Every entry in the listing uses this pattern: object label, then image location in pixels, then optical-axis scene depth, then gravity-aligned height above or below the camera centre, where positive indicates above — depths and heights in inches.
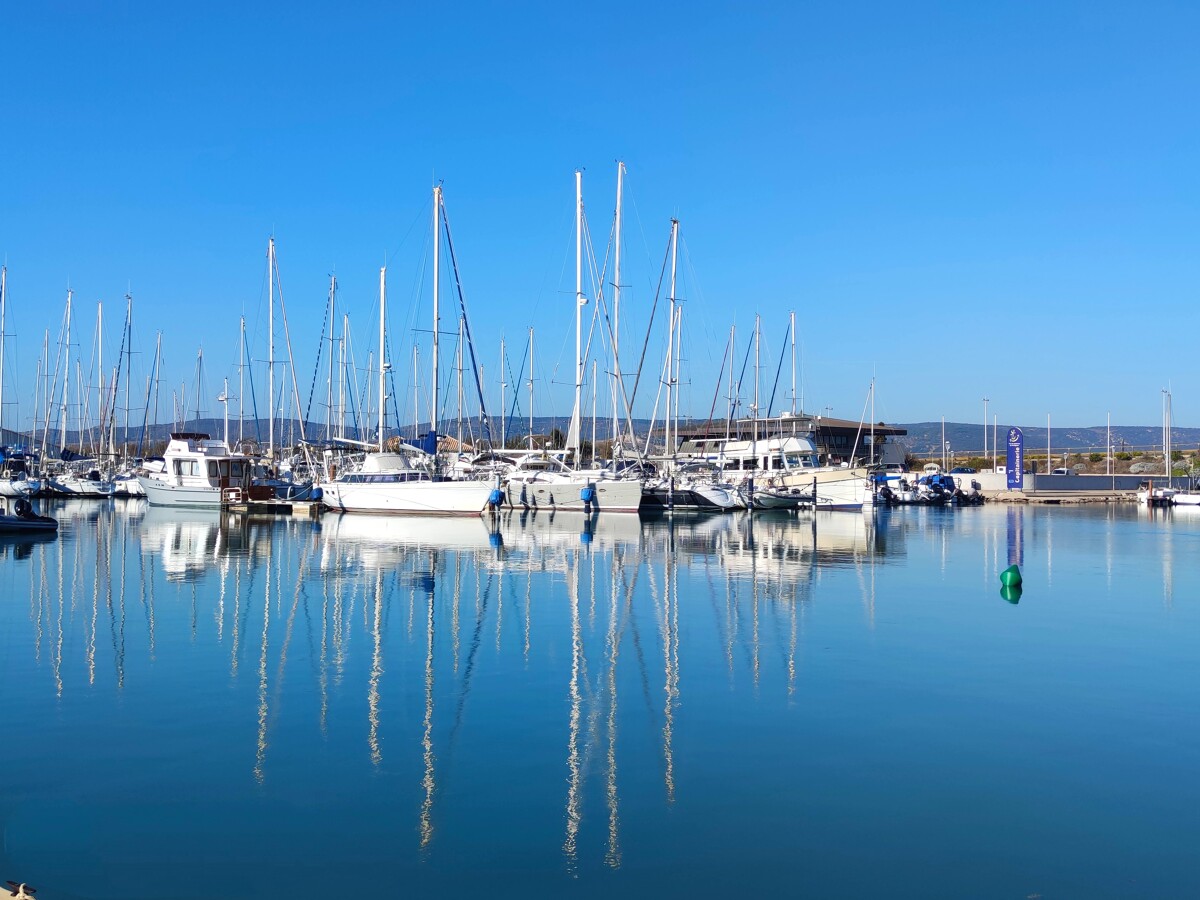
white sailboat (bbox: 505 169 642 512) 2094.0 -56.8
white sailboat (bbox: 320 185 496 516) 2015.3 -59.9
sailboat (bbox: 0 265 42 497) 2348.7 -43.6
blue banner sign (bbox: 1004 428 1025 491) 3572.8 -22.0
